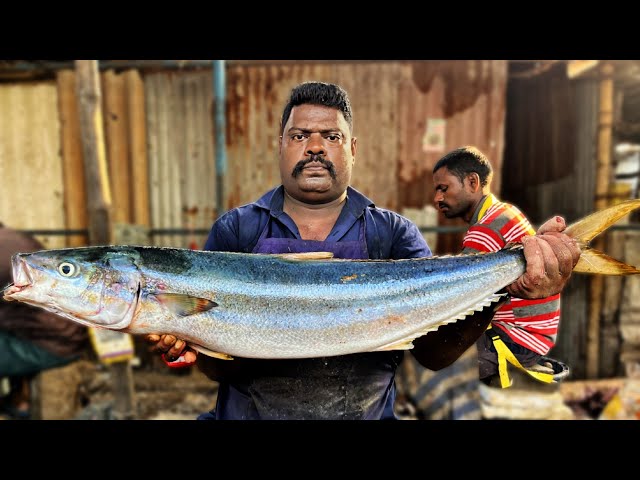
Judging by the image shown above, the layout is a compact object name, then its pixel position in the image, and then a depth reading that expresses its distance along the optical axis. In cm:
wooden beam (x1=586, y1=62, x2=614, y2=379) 574
